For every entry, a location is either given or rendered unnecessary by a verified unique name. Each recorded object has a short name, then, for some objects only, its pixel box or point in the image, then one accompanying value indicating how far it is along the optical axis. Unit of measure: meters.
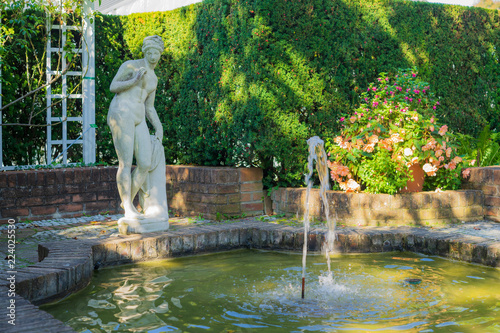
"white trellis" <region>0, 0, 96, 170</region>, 8.88
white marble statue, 6.14
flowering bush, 7.12
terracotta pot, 7.33
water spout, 5.58
